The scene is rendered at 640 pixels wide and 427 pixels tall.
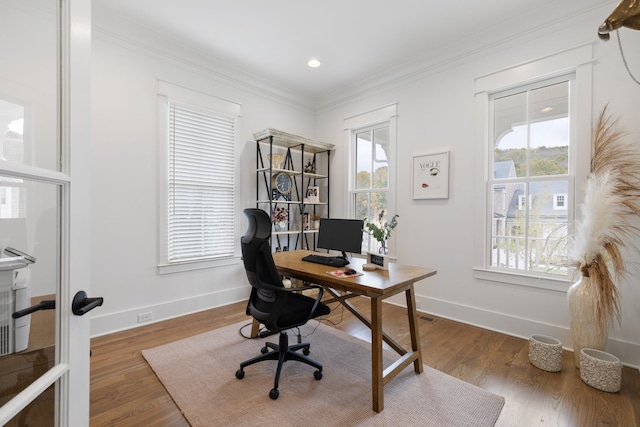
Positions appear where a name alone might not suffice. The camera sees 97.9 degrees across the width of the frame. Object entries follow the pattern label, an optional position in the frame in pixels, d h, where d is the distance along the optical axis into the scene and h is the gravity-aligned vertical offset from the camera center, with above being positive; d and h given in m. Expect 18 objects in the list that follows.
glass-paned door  0.65 +0.00
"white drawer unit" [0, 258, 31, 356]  0.66 -0.24
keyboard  2.28 -0.41
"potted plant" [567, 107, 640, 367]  2.07 -0.16
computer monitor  2.40 -0.21
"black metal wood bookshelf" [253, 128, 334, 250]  3.90 +0.43
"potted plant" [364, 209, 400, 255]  2.29 -0.16
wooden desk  1.72 -0.50
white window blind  3.20 +0.33
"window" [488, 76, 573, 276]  2.59 +0.39
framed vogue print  3.22 +0.44
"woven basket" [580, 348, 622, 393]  1.86 -1.07
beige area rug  1.63 -1.20
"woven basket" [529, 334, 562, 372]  2.11 -1.09
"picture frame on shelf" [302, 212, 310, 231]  4.36 -0.15
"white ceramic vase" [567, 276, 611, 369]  2.09 -0.81
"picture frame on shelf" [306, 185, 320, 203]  4.39 +0.28
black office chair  1.86 -0.63
